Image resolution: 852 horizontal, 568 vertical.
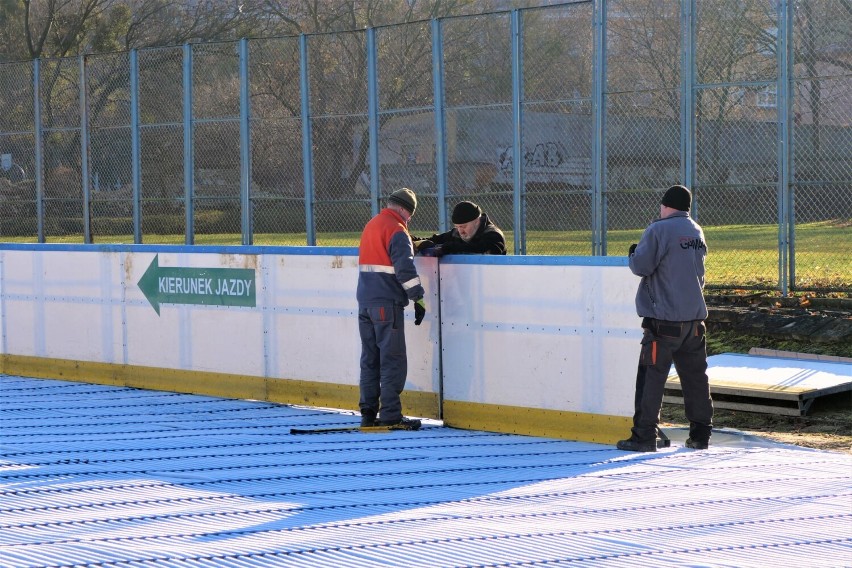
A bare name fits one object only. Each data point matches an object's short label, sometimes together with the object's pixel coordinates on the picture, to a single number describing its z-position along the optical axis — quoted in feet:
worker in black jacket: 65.46
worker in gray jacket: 55.62
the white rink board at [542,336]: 59.26
